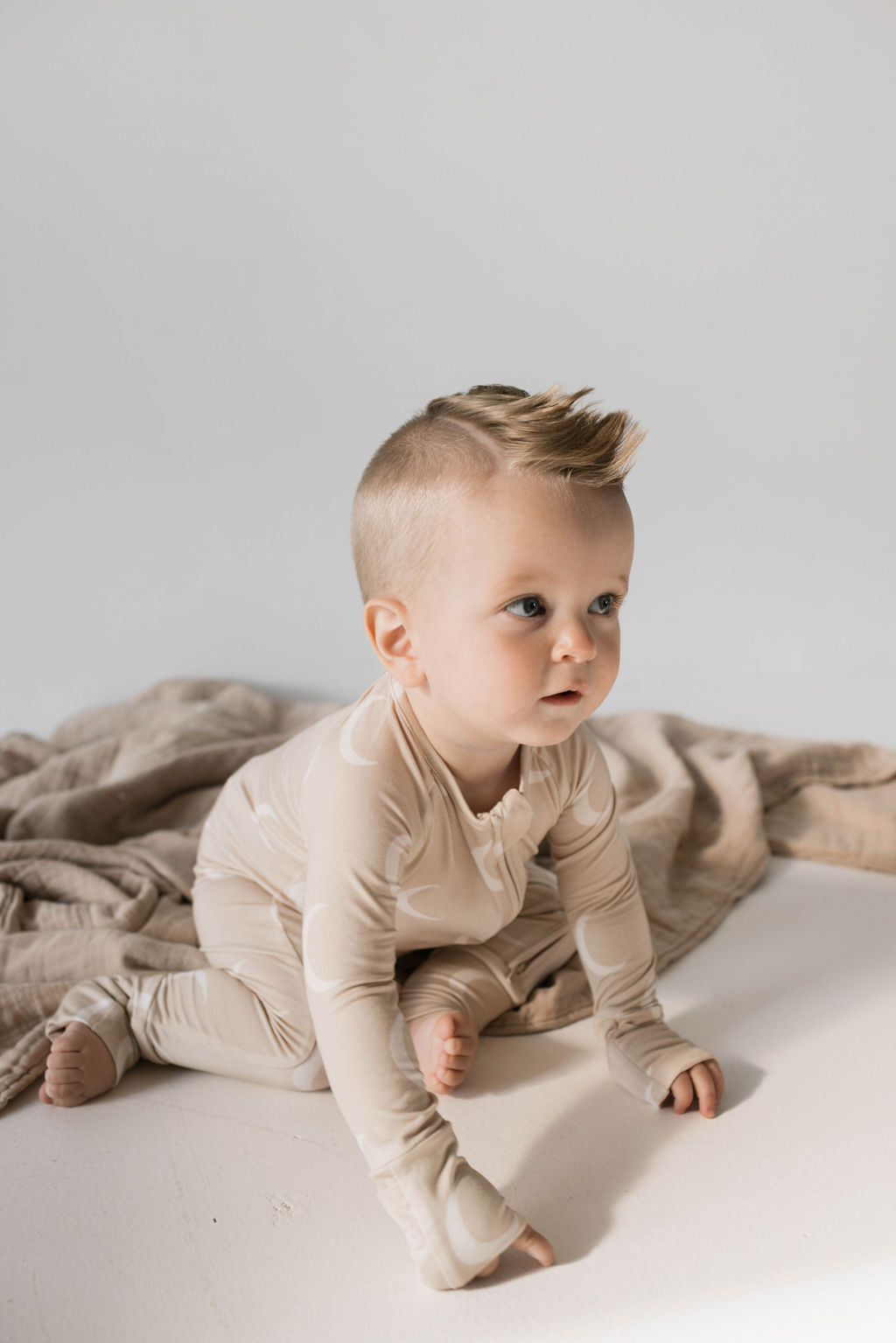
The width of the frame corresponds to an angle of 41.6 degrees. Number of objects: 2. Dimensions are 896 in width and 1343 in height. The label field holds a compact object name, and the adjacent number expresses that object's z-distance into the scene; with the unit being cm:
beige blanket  119
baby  82
